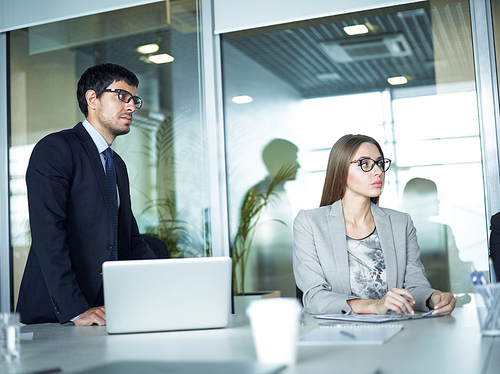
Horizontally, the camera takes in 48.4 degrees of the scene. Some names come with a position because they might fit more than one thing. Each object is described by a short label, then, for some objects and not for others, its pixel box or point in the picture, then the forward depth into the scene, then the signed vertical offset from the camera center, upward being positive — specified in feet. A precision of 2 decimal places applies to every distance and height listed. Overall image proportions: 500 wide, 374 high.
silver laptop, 5.54 -0.62
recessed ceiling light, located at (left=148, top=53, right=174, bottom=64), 13.47 +4.21
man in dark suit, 7.37 +0.33
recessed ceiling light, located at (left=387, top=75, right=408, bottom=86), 11.73 +2.98
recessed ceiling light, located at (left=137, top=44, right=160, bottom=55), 13.62 +4.50
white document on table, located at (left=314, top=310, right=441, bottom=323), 5.88 -1.04
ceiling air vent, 11.80 +3.78
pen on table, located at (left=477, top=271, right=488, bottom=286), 5.16 -0.57
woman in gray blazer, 8.16 -0.26
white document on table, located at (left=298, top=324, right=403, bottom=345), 4.54 -0.97
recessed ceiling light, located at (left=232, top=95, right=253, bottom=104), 12.97 +3.02
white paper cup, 3.81 -0.69
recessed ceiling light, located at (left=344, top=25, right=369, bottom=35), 12.13 +4.24
